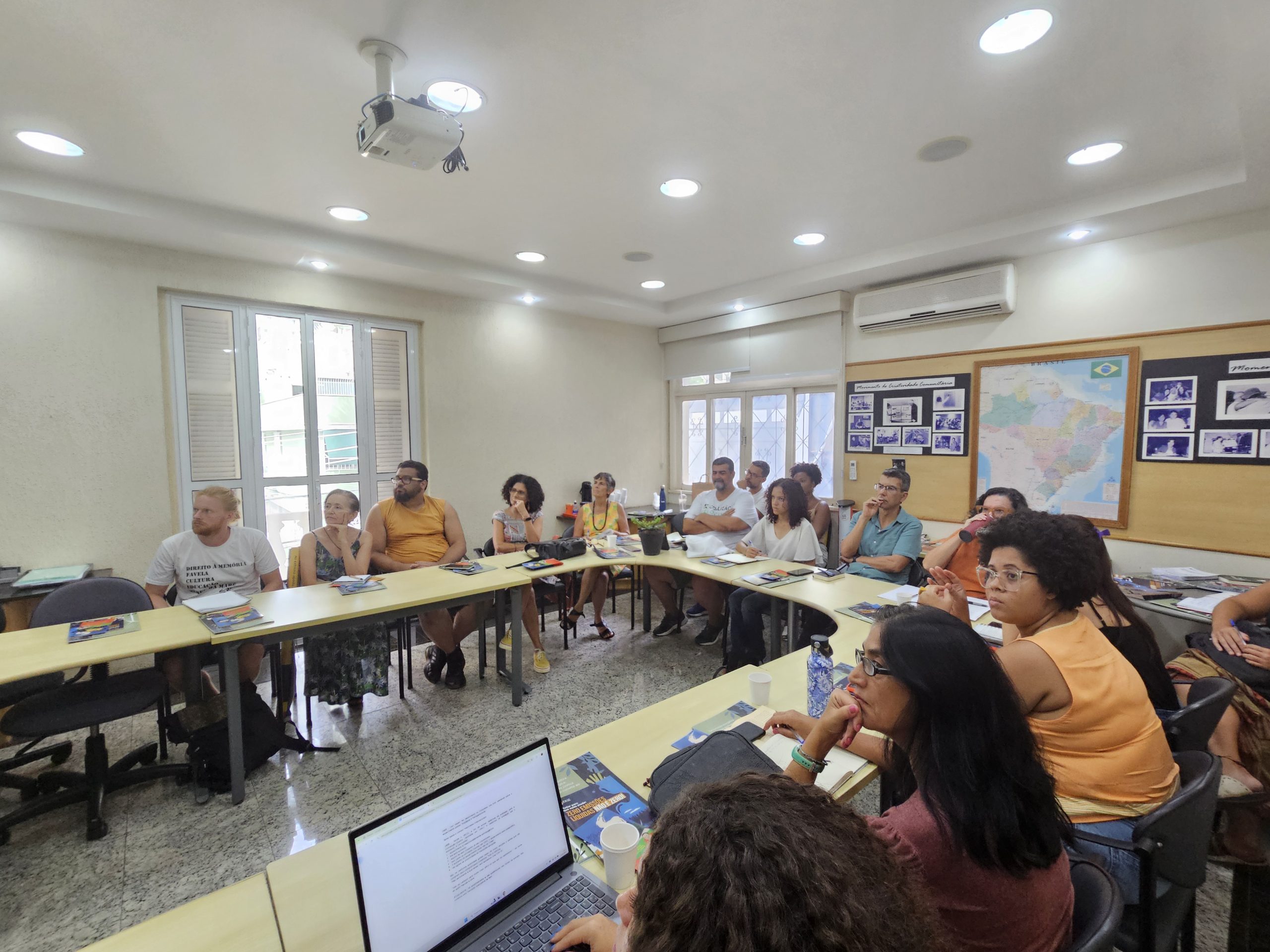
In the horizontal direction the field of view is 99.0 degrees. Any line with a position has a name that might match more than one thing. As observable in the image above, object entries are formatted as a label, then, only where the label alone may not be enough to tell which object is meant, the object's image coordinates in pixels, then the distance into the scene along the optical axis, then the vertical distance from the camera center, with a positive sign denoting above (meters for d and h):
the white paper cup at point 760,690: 1.65 -0.74
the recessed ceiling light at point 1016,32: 1.67 +1.32
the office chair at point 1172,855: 1.10 -0.88
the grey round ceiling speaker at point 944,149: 2.39 +1.34
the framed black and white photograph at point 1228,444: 2.99 +0.01
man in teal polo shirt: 3.28 -0.57
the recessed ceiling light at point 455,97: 2.02 +1.34
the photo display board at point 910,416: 4.11 +0.24
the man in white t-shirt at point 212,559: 2.74 -0.58
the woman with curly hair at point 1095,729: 1.25 -0.66
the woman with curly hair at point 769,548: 3.45 -0.69
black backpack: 2.34 -1.32
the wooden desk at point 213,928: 0.87 -0.80
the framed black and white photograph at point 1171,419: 3.18 +0.16
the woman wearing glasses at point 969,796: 0.85 -0.58
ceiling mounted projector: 1.83 +1.12
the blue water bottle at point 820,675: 1.53 -0.65
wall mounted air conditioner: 3.73 +1.09
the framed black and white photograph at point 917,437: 4.26 +0.07
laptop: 0.81 -0.70
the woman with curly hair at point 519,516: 4.08 -0.53
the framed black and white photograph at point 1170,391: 3.17 +0.33
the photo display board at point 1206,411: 2.96 +0.20
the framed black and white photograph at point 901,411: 4.30 +0.29
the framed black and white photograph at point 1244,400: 2.94 +0.25
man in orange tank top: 3.39 -0.66
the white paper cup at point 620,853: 0.98 -0.73
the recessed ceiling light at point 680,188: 2.80 +1.36
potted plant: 3.61 -0.59
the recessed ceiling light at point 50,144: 2.34 +1.34
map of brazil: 3.45 +0.09
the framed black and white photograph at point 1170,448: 3.18 -0.01
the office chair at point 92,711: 2.07 -1.03
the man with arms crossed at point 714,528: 4.07 -0.66
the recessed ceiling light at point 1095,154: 2.45 +1.35
